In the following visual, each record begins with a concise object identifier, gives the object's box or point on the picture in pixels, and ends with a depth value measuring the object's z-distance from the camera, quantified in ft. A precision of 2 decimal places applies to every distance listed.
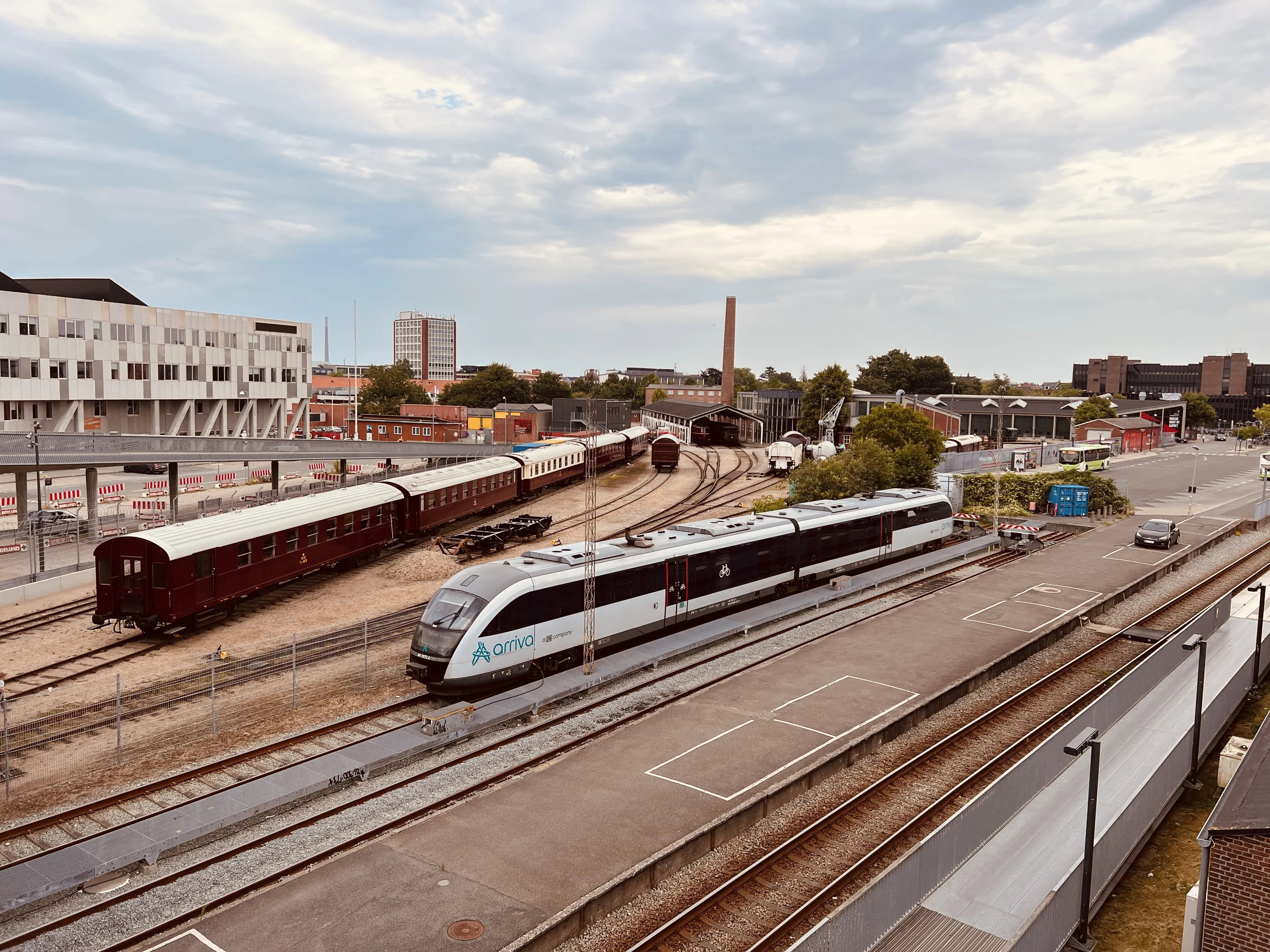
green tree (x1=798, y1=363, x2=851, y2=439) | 328.90
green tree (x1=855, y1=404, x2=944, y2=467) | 208.44
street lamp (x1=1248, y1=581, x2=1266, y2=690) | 74.43
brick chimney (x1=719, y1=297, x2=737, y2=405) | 427.33
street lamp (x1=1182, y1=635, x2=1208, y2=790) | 57.31
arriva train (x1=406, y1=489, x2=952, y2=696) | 70.03
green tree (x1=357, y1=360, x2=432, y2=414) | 433.07
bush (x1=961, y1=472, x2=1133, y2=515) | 193.06
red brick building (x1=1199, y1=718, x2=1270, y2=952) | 36.96
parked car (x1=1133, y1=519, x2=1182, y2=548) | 151.64
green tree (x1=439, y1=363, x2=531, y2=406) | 483.92
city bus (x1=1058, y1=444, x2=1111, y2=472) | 250.57
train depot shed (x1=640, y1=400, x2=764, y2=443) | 325.83
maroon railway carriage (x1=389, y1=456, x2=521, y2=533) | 139.54
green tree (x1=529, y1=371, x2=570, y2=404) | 529.04
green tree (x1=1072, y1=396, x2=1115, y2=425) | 377.09
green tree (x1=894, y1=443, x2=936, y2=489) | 180.65
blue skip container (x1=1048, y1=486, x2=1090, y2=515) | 188.24
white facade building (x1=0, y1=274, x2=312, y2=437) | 225.35
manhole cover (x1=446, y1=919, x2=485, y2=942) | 41.60
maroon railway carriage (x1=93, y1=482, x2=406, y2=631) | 88.74
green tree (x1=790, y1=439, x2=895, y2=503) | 162.20
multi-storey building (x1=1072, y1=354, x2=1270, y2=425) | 603.67
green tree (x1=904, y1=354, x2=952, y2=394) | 548.31
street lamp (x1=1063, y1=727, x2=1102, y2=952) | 42.06
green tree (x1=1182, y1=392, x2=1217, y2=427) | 533.14
